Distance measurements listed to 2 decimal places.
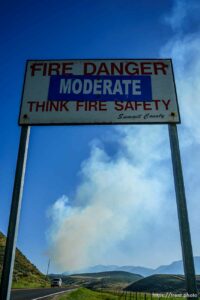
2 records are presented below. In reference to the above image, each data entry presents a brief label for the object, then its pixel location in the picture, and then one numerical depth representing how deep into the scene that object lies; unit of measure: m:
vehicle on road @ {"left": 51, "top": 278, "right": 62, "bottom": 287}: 60.09
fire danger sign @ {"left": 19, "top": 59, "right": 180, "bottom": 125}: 4.96
